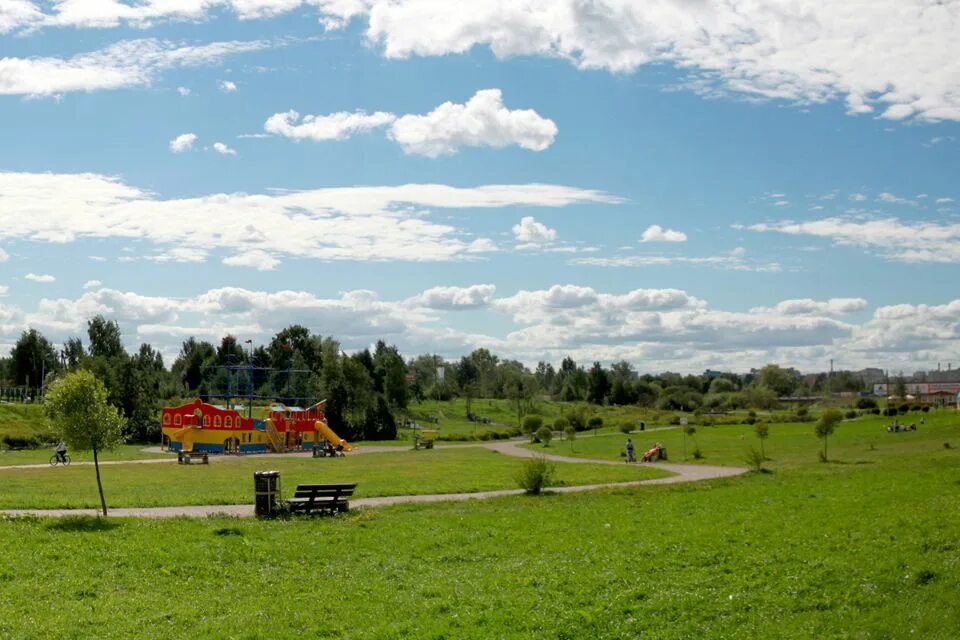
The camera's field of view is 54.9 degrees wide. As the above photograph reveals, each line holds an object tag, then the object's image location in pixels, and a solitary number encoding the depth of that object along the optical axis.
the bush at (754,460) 40.69
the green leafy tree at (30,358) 131.75
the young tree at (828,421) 51.66
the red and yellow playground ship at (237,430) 78.62
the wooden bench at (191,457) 59.34
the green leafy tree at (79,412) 25.56
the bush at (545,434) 79.00
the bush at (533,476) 31.62
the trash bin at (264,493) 24.02
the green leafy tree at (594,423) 116.94
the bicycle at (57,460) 52.72
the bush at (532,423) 98.25
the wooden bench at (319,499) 24.72
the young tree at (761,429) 54.78
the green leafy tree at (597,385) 175.50
